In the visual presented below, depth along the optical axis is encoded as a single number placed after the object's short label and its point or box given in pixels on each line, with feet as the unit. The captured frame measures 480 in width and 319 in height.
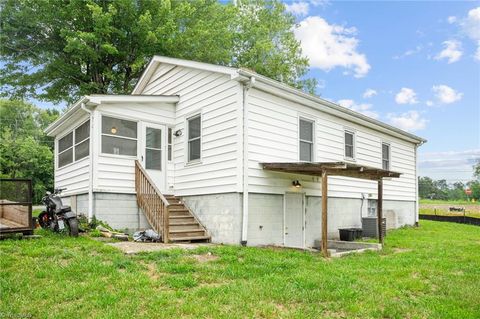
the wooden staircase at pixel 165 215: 31.14
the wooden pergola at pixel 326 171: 28.48
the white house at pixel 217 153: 32.09
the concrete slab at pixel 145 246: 24.84
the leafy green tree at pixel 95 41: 60.34
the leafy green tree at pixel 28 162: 95.26
